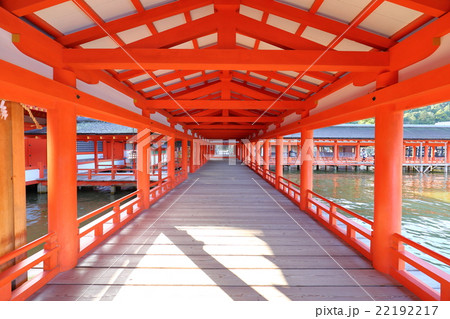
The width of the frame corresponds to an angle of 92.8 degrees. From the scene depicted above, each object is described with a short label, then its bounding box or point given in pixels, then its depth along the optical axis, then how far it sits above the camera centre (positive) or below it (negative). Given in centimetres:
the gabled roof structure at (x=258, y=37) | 232 +148
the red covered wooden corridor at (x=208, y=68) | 243 +66
